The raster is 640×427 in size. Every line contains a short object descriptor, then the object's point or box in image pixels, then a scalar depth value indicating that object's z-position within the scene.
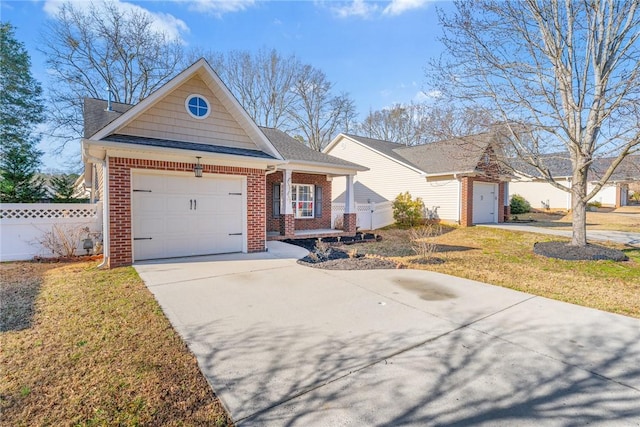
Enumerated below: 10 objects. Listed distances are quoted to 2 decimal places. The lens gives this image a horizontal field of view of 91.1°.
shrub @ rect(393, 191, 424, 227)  16.16
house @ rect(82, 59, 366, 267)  7.17
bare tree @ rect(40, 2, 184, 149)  19.41
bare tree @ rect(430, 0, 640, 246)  8.19
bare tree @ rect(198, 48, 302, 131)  26.76
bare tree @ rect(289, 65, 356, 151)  29.05
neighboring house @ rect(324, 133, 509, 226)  16.53
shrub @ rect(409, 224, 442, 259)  8.39
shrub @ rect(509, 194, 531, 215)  23.94
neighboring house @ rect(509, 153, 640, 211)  27.00
